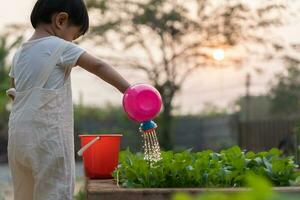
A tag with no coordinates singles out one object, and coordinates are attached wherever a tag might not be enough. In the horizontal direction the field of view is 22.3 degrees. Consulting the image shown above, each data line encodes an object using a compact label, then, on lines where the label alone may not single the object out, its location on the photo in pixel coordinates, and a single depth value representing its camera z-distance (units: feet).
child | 10.48
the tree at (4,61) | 54.74
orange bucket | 13.28
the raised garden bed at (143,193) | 10.39
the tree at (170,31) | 67.67
